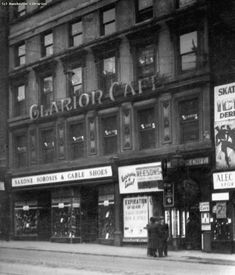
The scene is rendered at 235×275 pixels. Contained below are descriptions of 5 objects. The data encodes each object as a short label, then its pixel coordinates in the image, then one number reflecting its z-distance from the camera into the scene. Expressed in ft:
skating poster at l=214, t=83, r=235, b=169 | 75.56
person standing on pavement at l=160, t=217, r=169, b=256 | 69.71
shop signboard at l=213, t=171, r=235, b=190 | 75.00
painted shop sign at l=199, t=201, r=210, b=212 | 78.81
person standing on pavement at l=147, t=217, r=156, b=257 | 69.20
